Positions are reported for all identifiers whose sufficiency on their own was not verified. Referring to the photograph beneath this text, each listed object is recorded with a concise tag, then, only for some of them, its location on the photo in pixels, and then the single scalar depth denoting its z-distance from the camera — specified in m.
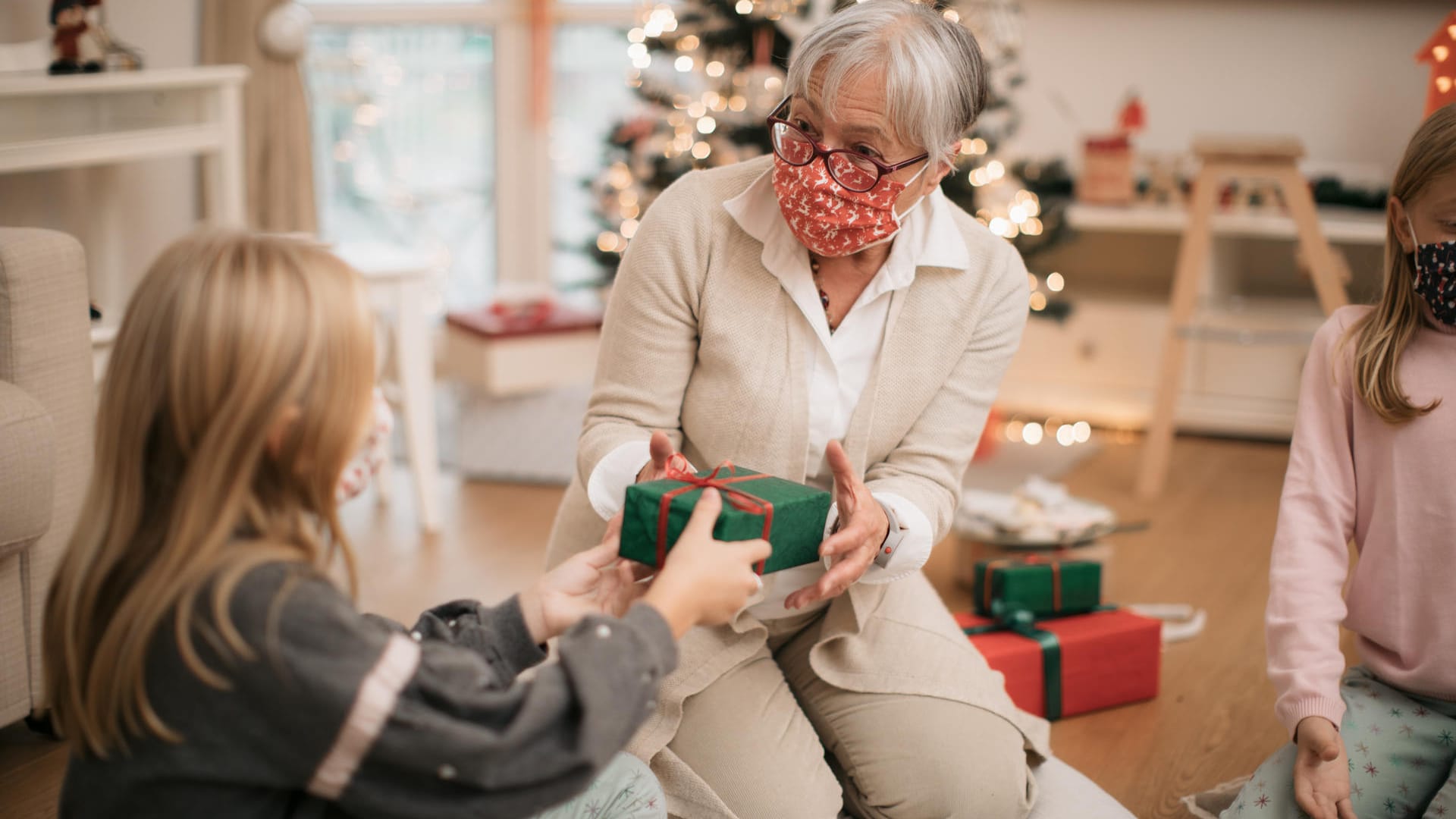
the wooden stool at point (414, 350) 2.52
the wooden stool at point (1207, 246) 2.67
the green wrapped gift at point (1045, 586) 1.91
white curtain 3.57
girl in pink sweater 1.29
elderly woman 1.39
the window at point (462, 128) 4.32
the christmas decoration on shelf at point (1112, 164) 3.38
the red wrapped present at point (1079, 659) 1.82
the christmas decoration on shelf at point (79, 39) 2.36
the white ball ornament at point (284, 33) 3.51
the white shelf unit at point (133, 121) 2.21
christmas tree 2.96
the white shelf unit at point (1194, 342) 3.28
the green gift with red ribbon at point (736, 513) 1.14
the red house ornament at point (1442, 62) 1.74
